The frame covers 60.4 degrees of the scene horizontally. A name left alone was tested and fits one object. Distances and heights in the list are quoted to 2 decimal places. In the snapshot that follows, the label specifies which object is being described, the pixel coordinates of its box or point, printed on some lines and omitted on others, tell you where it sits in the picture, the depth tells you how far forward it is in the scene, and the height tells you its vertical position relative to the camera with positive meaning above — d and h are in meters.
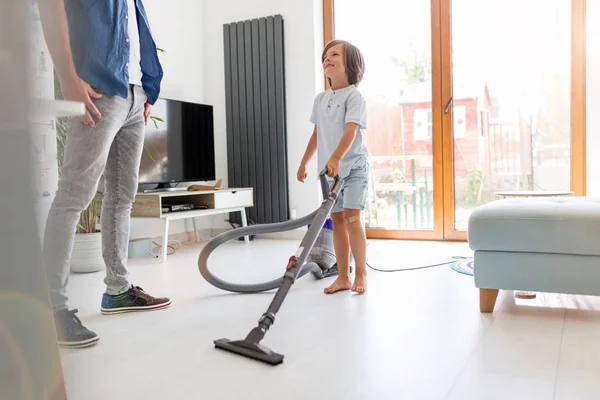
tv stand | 3.18 -0.23
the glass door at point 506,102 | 3.52 +0.41
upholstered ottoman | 1.58 -0.28
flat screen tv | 3.48 +0.18
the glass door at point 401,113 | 3.84 +0.38
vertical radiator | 4.13 +0.44
